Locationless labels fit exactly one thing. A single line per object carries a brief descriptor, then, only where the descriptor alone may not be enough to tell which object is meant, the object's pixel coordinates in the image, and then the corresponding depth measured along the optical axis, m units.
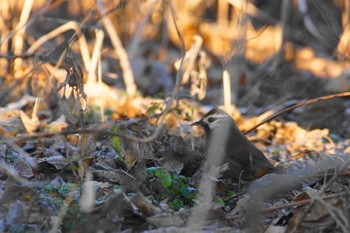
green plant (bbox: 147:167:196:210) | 8.91
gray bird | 11.30
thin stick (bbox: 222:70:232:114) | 13.47
